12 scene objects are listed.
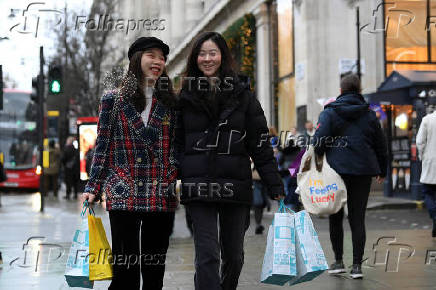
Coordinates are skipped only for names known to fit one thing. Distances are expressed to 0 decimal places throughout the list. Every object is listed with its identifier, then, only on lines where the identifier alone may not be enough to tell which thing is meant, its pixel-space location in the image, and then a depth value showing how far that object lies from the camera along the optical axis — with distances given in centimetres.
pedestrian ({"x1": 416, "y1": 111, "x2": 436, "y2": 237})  991
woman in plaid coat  437
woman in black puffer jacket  447
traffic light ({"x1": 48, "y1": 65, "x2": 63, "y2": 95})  1734
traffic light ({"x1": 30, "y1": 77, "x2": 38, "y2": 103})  1792
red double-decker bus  3042
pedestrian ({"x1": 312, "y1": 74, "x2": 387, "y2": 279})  671
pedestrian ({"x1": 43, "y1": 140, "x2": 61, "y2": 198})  2528
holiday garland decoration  2717
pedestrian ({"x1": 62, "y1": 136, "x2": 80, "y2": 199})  2361
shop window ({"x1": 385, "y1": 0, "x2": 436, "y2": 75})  2000
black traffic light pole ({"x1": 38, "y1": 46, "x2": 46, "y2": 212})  1808
